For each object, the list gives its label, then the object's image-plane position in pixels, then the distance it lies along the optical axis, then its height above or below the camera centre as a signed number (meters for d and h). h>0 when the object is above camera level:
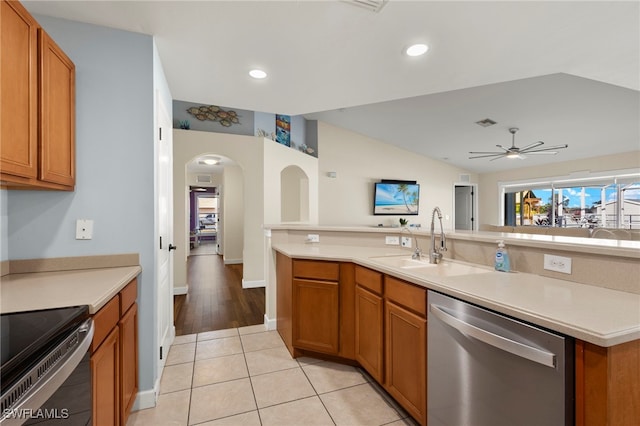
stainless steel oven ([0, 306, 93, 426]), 0.71 -0.45
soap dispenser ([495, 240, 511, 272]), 1.67 -0.27
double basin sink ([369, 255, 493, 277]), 1.72 -0.36
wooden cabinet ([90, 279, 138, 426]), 1.21 -0.72
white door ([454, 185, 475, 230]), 8.87 +0.22
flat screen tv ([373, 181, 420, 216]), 7.24 +0.42
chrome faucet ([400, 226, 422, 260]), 2.19 -0.31
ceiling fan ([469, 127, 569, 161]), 5.23 +1.32
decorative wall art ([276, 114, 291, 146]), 5.48 +1.70
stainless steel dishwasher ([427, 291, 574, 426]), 0.95 -0.62
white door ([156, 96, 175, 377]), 2.14 -0.15
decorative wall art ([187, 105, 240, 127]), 4.67 +1.68
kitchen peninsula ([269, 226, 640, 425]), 0.89 -0.36
